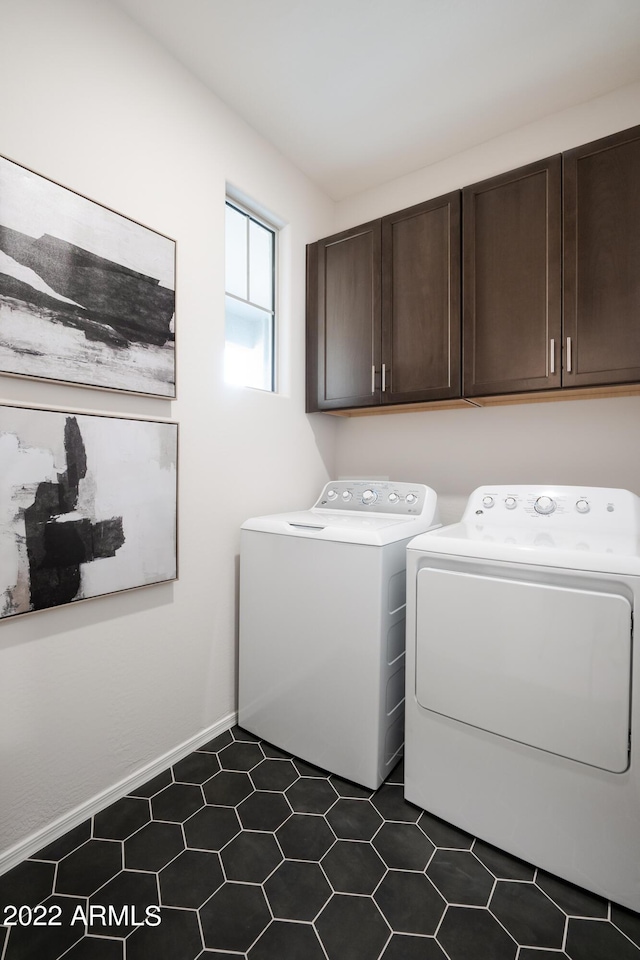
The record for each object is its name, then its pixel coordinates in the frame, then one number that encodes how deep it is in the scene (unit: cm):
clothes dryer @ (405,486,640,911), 120
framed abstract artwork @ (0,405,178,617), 130
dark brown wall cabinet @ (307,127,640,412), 162
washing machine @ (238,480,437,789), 162
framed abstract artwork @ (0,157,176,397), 128
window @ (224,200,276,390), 215
